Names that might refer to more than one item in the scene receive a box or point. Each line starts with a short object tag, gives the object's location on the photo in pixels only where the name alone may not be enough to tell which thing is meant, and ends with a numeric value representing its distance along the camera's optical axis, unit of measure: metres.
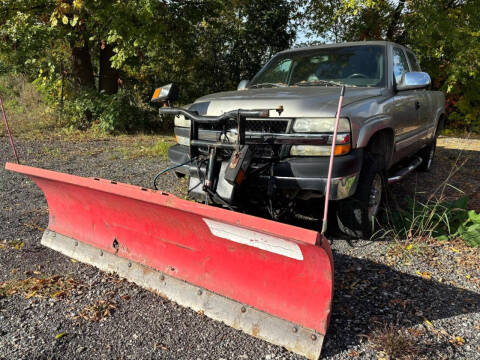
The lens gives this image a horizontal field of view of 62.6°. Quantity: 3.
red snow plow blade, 2.18
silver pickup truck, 3.00
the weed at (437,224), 3.60
